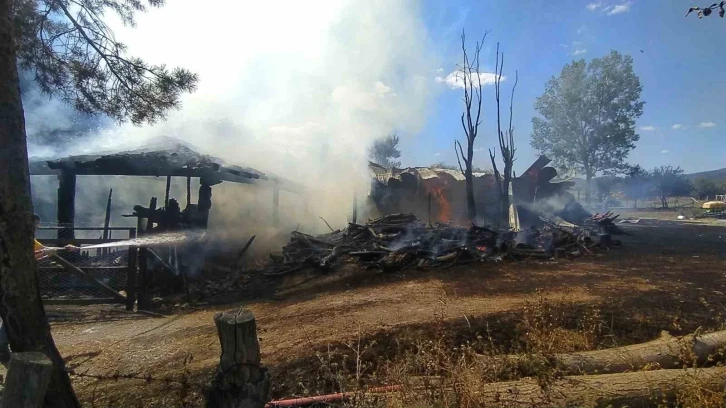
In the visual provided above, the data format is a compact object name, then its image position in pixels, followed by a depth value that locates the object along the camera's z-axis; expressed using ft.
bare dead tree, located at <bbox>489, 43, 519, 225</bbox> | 57.16
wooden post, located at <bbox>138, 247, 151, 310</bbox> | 27.89
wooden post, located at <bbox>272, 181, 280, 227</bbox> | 56.29
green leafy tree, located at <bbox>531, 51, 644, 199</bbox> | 116.88
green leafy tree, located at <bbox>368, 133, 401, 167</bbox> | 177.47
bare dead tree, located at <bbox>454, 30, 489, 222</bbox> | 54.54
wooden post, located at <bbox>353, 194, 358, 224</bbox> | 58.89
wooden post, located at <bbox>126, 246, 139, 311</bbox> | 27.48
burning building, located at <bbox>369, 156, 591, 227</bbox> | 67.05
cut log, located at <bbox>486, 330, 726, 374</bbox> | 11.50
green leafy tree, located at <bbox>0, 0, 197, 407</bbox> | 8.63
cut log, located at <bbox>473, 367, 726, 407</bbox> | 9.62
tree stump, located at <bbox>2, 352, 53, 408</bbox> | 6.33
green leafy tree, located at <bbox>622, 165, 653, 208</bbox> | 153.04
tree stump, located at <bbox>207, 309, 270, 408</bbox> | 7.51
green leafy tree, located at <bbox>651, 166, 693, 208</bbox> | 154.81
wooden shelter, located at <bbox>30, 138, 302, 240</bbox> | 36.86
